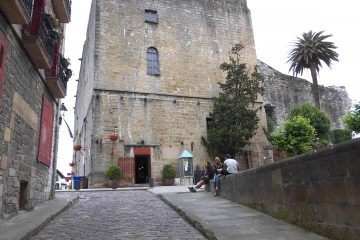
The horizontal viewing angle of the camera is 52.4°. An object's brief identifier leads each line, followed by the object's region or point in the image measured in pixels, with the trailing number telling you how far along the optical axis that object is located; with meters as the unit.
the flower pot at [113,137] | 20.20
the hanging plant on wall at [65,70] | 11.55
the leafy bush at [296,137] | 21.88
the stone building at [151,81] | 20.97
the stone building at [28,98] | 6.84
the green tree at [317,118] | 26.41
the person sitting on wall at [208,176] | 12.93
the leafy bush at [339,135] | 28.42
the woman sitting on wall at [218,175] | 11.39
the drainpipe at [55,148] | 11.80
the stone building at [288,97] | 30.00
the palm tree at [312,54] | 29.86
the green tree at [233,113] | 21.53
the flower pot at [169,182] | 20.61
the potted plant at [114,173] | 19.30
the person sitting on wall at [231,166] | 11.41
